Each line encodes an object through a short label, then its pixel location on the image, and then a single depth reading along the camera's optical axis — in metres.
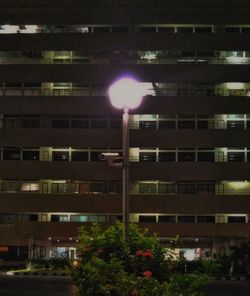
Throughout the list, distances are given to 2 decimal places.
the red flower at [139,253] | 11.07
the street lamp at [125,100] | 11.26
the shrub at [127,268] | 10.43
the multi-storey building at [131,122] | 57.19
